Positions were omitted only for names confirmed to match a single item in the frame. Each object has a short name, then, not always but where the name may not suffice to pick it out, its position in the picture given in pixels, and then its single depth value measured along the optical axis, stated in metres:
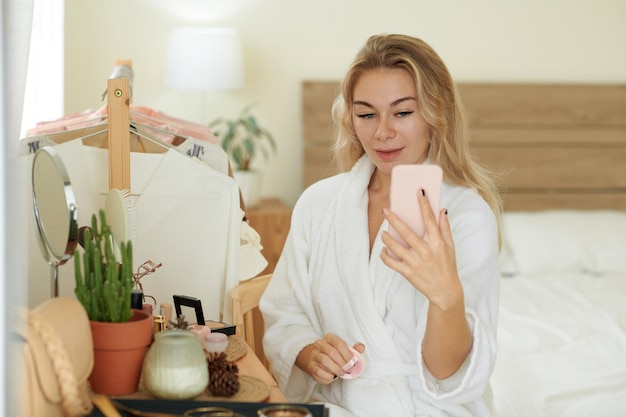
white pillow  3.57
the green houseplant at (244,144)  3.60
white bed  2.32
